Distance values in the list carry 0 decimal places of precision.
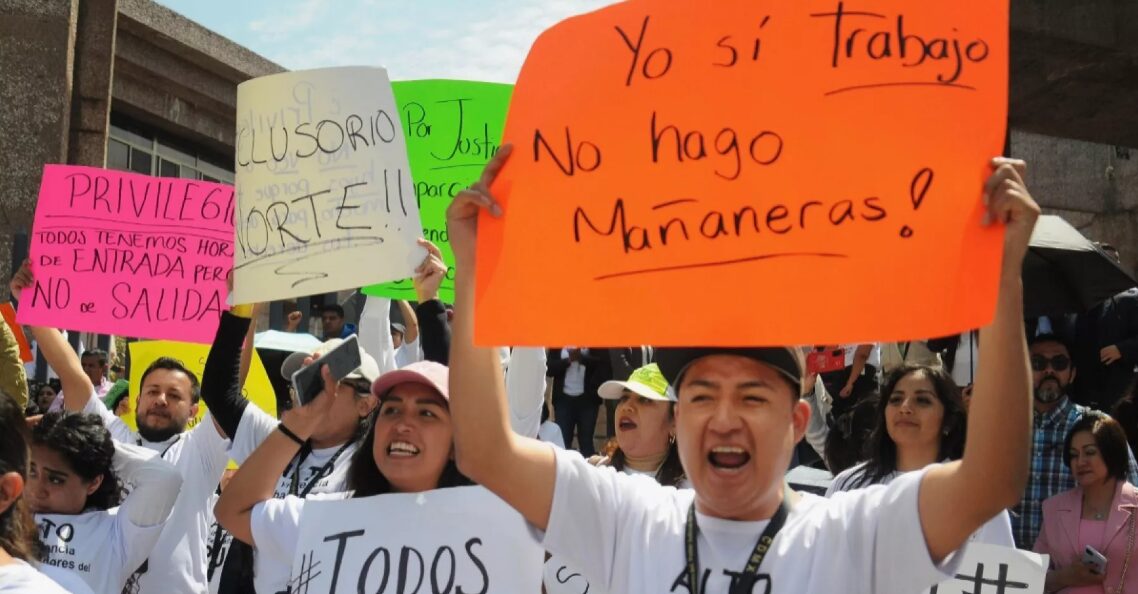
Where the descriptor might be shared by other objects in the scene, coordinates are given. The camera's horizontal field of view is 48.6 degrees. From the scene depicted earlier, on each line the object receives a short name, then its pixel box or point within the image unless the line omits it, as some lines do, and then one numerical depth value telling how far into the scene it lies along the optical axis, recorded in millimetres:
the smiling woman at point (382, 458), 3430
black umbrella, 6562
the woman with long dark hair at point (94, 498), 4172
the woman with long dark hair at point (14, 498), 2518
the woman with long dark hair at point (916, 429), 4430
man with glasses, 5883
